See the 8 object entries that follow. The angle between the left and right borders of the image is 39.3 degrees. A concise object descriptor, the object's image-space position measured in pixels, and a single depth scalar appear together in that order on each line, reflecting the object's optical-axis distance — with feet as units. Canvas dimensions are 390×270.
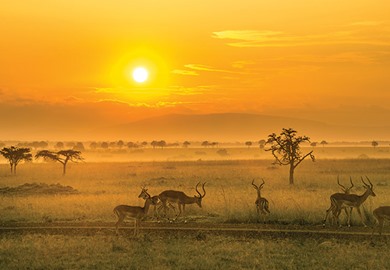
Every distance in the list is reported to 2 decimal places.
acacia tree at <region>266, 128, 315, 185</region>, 155.43
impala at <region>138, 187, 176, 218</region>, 76.72
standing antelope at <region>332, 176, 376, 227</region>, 75.77
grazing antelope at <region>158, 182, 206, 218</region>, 84.79
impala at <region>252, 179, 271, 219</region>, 81.64
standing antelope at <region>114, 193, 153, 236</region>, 70.64
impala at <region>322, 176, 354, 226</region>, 75.87
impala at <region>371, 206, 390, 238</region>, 68.49
